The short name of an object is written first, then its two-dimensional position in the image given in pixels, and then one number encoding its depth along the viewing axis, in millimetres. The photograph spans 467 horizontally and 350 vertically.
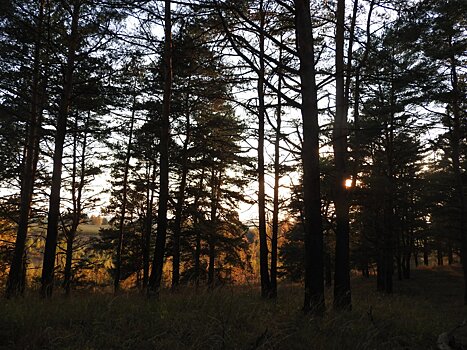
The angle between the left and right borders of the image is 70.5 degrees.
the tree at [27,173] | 9039
